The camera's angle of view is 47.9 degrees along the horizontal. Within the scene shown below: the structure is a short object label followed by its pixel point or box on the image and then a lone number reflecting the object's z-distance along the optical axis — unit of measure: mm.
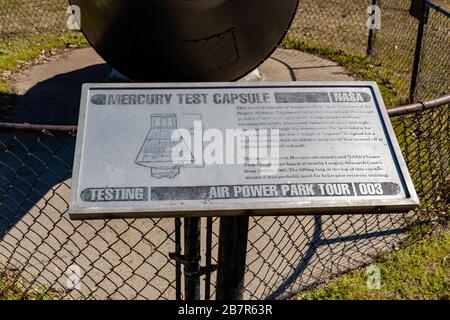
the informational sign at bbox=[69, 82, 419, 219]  2105
